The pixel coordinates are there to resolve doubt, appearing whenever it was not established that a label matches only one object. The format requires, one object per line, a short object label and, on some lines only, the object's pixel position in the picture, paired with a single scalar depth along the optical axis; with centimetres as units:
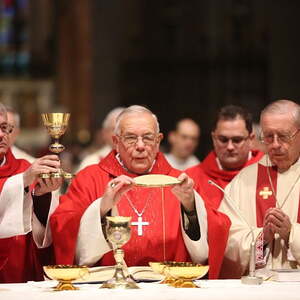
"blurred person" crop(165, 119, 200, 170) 2129
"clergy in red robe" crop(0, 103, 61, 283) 1190
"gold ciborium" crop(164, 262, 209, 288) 1073
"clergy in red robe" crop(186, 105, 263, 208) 1534
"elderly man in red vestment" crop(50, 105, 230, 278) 1203
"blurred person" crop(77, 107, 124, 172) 1966
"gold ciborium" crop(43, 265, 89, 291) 1058
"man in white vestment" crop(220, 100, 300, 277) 1222
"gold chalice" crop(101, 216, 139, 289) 1061
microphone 1106
